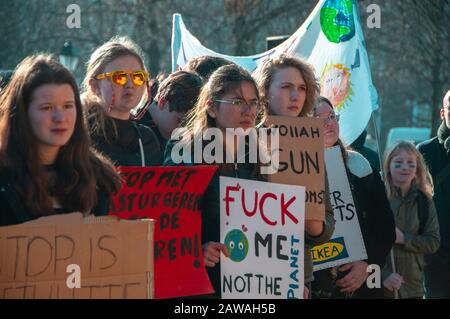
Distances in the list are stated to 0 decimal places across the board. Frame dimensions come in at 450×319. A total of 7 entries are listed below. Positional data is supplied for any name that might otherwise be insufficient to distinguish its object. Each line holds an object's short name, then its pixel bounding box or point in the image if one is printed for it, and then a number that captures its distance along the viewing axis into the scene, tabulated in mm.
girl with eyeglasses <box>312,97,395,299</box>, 12398
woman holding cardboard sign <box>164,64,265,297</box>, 9945
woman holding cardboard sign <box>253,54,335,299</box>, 11352
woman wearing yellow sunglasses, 10883
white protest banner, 14867
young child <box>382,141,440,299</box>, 14273
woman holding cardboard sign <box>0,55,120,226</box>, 8266
